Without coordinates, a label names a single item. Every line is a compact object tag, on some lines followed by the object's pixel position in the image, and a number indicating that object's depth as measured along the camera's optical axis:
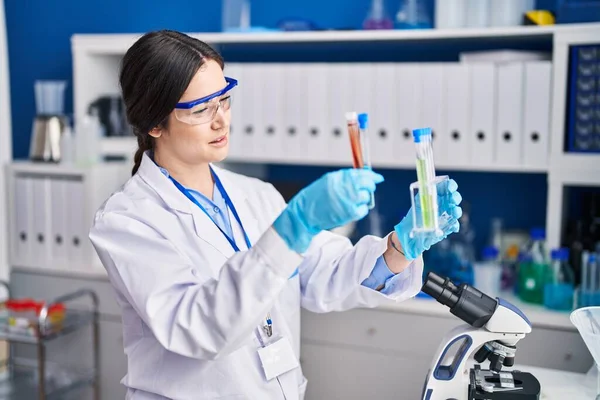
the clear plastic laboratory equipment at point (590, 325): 1.51
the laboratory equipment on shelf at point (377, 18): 2.44
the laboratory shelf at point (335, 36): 2.21
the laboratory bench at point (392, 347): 2.08
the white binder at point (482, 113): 2.26
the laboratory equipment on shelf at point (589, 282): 2.09
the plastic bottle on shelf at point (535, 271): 2.21
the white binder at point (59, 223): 2.68
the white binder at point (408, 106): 2.33
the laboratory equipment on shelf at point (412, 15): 2.43
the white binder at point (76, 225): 2.64
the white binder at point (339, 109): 2.41
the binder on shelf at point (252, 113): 2.52
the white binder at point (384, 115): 2.36
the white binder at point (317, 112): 2.44
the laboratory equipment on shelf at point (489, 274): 2.31
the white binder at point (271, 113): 2.49
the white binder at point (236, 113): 2.54
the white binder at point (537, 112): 2.21
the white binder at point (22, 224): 2.74
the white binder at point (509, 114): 2.23
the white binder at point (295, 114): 2.46
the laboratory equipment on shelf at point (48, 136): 2.78
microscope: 1.47
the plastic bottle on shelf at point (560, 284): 2.14
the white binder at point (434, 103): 2.31
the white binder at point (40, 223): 2.71
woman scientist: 1.21
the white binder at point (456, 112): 2.28
